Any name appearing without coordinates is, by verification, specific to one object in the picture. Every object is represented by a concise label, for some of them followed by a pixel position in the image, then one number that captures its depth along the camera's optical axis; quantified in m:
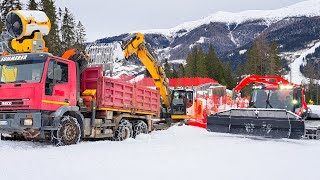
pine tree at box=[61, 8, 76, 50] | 67.19
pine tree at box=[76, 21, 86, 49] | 81.28
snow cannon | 11.61
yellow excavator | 17.03
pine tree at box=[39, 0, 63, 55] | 52.27
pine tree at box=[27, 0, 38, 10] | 48.91
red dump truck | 10.45
